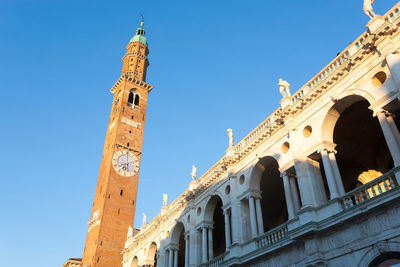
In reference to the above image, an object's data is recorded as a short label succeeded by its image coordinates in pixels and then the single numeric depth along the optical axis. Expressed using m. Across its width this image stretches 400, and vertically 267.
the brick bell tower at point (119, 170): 40.50
